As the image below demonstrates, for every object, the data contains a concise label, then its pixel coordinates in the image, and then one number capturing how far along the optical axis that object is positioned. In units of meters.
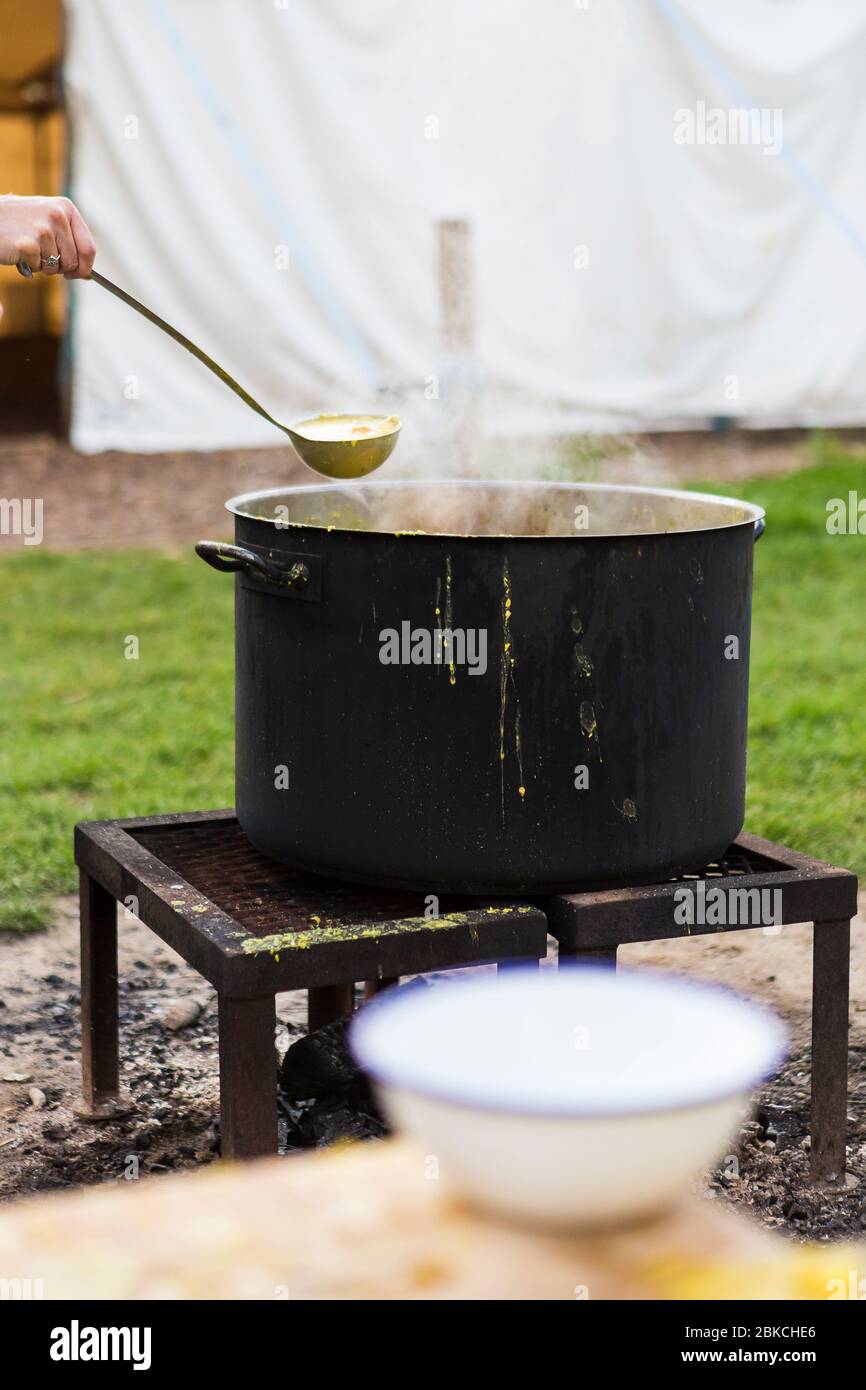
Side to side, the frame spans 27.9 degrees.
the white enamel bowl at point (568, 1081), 1.08
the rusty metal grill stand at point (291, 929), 2.30
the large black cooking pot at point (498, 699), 2.43
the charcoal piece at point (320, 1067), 3.01
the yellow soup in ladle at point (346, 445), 2.85
